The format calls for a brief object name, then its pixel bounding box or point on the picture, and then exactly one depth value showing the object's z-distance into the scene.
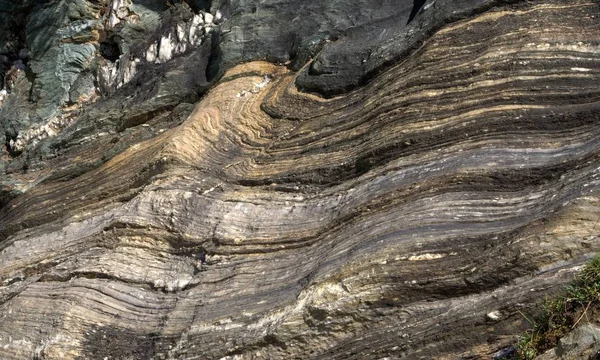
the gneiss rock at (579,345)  5.64
